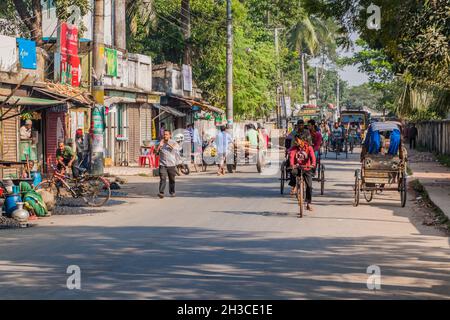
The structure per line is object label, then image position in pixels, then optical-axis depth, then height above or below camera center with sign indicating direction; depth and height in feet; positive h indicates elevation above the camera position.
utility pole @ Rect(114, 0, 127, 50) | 133.39 +18.11
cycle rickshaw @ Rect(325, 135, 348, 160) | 164.25 +0.76
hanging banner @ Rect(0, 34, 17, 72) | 92.32 +9.85
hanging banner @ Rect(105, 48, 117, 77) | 127.54 +12.27
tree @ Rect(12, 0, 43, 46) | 130.54 +19.01
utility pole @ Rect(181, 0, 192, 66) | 165.78 +22.44
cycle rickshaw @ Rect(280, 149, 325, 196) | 78.98 -2.27
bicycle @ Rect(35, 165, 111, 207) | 73.36 -2.75
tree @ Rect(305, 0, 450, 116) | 72.54 +9.51
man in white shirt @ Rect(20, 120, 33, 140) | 101.19 +2.36
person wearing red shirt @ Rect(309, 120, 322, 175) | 84.28 +1.02
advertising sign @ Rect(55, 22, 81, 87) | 110.73 +11.58
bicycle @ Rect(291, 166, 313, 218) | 63.05 -2.43
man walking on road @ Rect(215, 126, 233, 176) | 115.14 +0.47
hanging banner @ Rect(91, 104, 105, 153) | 92.73 +2.15
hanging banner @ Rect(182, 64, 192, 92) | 168.25 +13.30
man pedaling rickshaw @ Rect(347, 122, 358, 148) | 188.34 +3.18
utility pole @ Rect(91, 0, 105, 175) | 90.84 +5.86
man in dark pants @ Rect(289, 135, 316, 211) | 65.46 -0.74
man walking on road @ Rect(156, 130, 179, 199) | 82.43 -0.71
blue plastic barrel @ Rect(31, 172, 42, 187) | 75.82 -2.05
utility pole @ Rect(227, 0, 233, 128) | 146.92 +11.32
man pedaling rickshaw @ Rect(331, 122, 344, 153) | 167.02 +2.17
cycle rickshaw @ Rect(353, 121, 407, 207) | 71.51 -1.56
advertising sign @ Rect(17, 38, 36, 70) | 96.58 +10.33
